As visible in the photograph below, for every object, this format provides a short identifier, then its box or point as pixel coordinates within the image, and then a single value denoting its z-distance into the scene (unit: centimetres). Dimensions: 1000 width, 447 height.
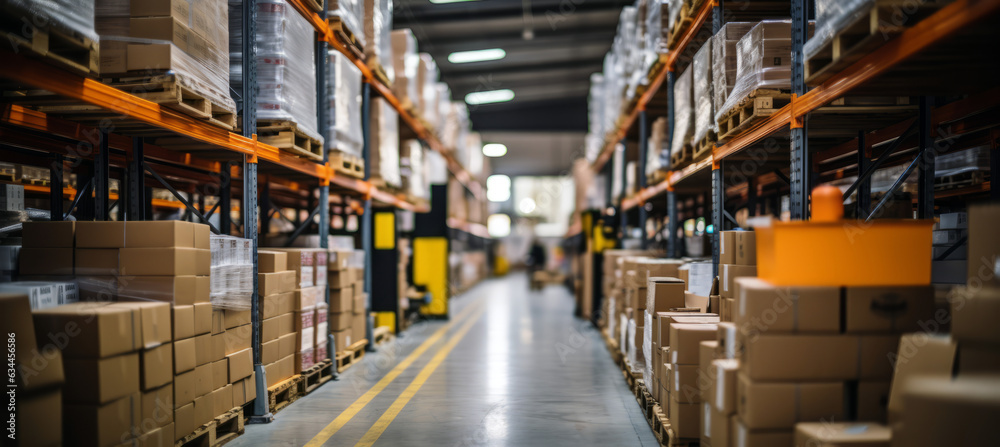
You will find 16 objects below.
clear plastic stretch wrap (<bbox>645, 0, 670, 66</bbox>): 688
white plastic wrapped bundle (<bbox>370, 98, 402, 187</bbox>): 830
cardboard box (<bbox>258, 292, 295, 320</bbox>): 492
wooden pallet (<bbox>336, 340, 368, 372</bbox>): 670
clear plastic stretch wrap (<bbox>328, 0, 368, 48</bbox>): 641
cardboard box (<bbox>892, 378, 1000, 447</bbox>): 192
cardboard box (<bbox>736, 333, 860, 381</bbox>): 279
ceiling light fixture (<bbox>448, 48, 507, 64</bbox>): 1631
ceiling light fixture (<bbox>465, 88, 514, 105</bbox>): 2105
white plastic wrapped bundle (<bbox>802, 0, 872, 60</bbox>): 267
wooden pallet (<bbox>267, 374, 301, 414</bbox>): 494
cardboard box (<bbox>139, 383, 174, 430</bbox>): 336
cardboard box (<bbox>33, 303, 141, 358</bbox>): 301
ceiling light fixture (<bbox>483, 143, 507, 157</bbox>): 2778
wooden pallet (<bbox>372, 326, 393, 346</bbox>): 858
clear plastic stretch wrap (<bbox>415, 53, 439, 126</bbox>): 1055
